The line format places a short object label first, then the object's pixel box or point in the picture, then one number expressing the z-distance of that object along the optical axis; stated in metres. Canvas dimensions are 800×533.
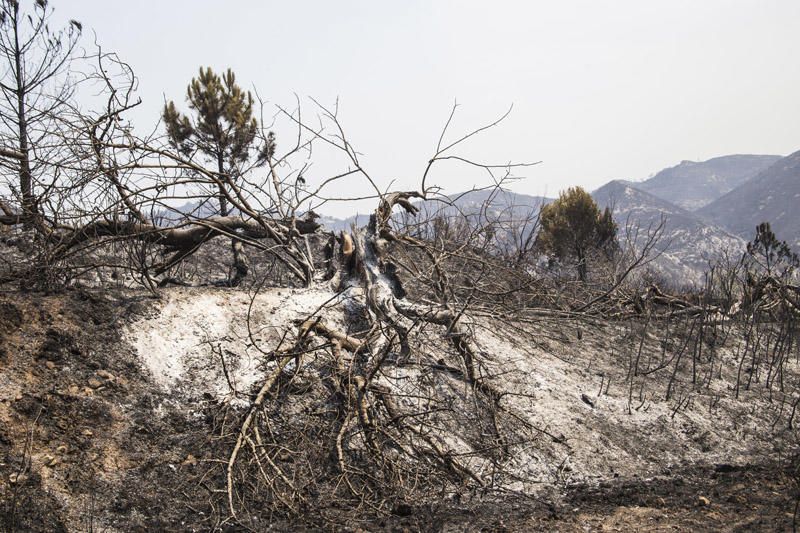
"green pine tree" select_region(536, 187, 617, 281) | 18.25
